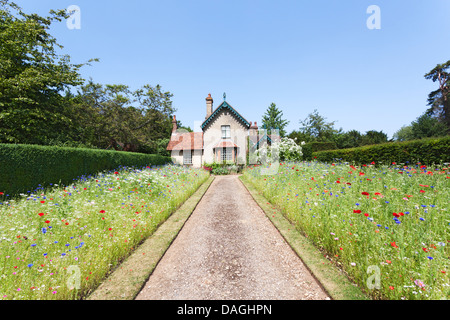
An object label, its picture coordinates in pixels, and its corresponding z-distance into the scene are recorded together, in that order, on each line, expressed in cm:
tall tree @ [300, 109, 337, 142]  4650
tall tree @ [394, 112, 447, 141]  2987
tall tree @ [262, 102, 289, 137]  4484
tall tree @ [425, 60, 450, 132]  3011
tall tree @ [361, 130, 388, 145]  3534
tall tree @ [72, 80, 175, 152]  2163
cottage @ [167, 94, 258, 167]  2202
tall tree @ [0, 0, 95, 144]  1035
